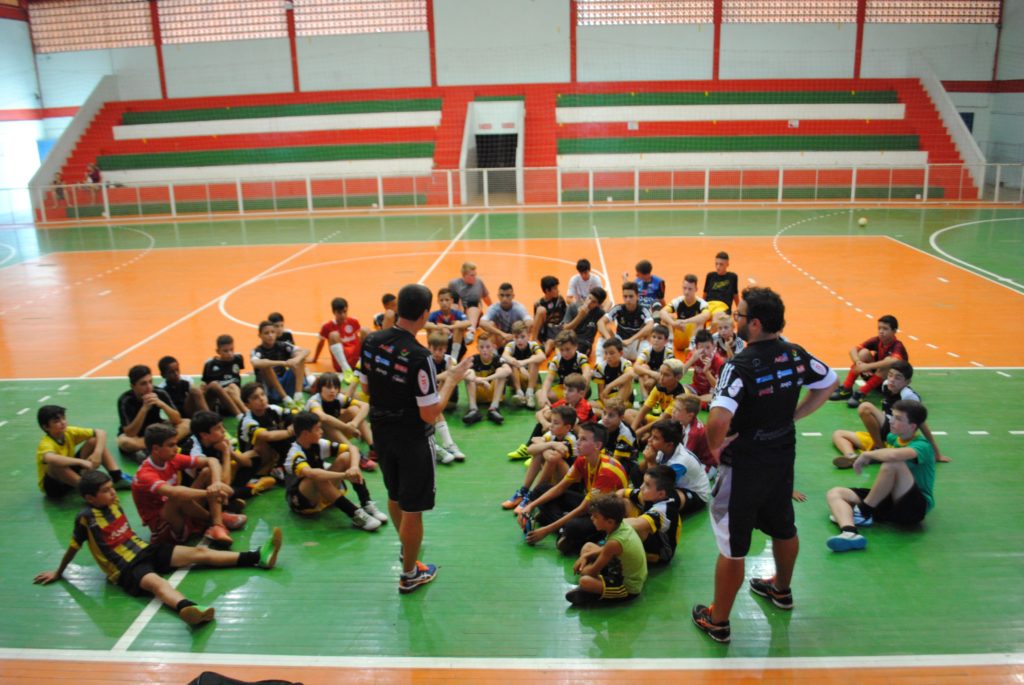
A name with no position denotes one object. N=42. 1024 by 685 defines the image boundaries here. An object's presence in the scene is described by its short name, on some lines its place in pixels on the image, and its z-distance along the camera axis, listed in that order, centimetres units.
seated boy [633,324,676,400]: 928
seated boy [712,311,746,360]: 981
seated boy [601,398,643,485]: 740
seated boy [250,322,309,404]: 989
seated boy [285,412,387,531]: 718
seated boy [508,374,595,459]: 791
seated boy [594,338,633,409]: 925
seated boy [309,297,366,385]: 1127
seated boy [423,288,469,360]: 1118
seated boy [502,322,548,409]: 1015
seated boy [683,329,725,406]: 935
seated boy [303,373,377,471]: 820
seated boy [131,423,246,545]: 657
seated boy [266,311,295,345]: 1014
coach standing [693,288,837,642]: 488
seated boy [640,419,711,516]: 672
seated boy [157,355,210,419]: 902
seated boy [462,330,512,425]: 980
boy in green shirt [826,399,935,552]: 661
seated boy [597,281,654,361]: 1061
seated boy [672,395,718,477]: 736
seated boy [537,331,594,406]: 936
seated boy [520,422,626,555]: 653
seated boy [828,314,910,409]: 961
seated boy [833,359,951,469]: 793
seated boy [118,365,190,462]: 842
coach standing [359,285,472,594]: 554
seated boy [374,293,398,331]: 1093
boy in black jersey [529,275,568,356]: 1121
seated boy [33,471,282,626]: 595
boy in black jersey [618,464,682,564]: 630
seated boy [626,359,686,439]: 841
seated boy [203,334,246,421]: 949
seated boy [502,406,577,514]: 705
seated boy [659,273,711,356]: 1093
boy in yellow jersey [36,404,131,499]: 764
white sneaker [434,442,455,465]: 851
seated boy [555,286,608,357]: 1070
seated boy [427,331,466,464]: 858
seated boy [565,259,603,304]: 1168
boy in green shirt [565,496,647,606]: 571
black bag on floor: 408
